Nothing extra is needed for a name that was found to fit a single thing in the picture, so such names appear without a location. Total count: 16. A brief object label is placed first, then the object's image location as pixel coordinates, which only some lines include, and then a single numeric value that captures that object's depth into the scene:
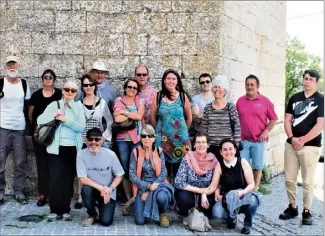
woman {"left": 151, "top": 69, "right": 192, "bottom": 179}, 6.10
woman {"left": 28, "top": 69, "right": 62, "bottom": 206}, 6.40
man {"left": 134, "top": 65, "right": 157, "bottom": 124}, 6.42
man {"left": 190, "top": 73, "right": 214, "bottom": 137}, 6.42
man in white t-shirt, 6.40
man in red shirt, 6.69
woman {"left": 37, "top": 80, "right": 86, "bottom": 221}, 5.79
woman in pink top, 6.12
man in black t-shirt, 5.83
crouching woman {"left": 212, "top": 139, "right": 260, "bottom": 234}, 5.47
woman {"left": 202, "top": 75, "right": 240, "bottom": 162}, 6.01
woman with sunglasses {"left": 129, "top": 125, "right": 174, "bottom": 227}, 5.62
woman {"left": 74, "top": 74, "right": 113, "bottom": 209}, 6.10
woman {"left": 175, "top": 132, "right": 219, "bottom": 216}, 5.59
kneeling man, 5.55
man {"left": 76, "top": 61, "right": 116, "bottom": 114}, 6.54
